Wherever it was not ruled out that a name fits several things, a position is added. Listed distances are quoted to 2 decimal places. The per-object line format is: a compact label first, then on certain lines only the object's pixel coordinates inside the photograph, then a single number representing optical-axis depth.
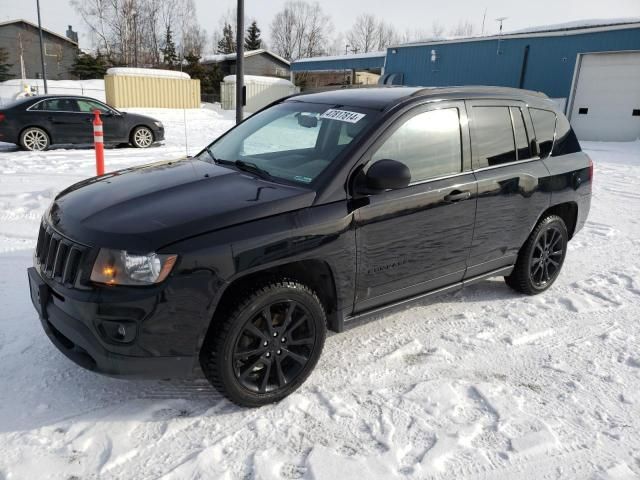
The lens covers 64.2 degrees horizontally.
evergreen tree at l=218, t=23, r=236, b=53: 64.58
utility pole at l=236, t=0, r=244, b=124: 9.82
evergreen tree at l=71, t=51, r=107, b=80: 46.31
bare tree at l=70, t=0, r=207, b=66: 48.69
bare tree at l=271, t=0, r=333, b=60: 78.38
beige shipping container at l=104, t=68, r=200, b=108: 25.48
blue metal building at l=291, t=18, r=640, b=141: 17.64
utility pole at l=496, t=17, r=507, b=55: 21.45
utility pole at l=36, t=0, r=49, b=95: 23.95
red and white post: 6.68
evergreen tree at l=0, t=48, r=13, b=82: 44.31
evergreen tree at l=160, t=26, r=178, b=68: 50.60
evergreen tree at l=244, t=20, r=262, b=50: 66.94
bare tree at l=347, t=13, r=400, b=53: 86.62
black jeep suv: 2.52
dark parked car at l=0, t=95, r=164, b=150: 11.53
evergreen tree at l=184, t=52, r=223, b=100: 43.44
